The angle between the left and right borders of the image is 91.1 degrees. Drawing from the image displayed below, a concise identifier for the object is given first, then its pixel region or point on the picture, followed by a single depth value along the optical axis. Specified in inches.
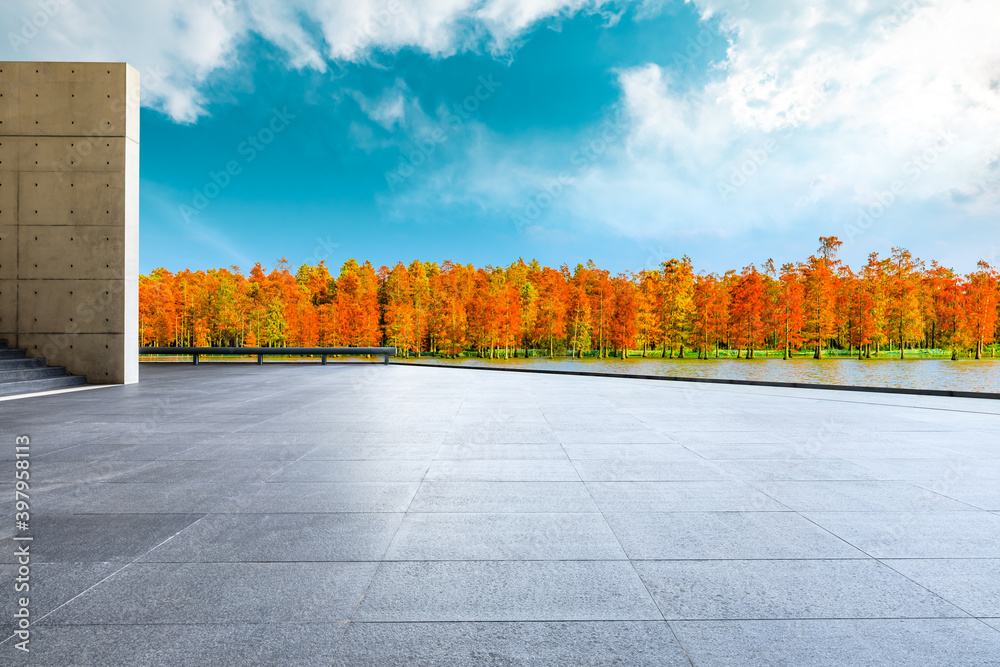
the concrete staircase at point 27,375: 430.9
